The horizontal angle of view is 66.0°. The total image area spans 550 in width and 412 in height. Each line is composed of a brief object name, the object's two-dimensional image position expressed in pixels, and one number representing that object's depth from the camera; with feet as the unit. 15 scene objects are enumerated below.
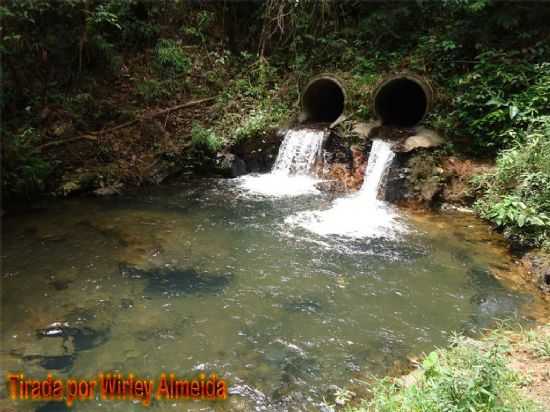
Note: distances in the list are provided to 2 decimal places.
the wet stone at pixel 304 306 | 15.06
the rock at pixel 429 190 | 24.60
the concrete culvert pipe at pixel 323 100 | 32.17
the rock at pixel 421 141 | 25.99
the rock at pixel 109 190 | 25.71
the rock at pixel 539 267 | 16.71
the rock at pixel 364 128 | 28.17
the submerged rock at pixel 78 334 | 12.99
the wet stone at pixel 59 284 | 15.94
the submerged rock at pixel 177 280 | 15.97
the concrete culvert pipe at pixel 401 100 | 28.14
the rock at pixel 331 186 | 27.24
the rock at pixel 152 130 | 30.07
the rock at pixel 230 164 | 29.68
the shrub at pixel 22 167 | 23.07
